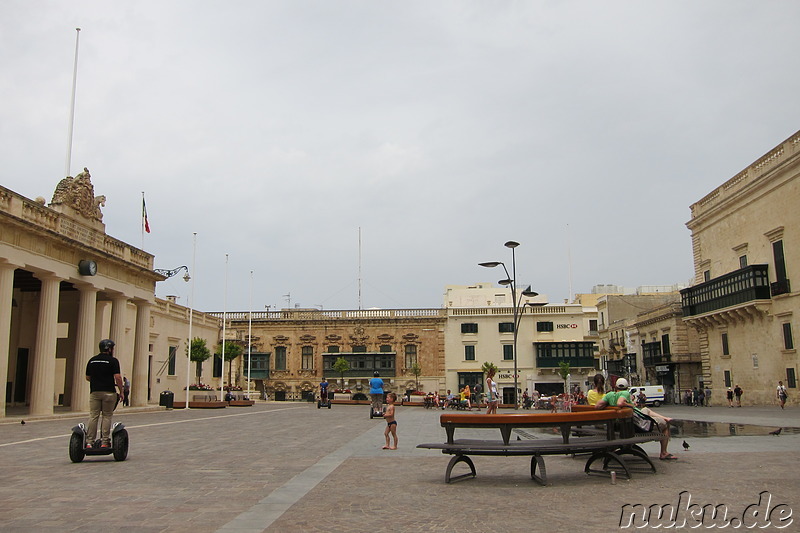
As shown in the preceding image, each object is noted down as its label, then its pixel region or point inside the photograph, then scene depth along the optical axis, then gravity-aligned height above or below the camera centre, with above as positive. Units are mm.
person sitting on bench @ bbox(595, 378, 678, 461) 9266 -453
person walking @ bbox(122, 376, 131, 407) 29498 -604
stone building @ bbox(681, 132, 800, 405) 31203 +4731
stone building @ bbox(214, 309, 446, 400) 59031 +2543
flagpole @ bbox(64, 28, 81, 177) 25344 +9747
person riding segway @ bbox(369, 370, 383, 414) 21875 -540
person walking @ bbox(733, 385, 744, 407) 34809 -1272
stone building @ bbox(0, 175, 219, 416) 21703 +3691
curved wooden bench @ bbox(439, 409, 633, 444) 7895 -583
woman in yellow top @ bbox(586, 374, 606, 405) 10482 -327
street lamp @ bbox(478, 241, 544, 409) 23422 +3694
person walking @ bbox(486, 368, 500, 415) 19875 -674
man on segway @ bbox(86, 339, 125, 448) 9773 -121
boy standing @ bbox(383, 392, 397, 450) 12398 -810
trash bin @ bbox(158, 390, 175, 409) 33688 -1048
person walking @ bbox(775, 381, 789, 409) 29905 -1189
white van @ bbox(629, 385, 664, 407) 42766 -1489
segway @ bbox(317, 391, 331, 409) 37409 -1483
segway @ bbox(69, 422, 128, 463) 9758 -996
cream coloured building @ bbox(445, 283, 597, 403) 57656 +2416
